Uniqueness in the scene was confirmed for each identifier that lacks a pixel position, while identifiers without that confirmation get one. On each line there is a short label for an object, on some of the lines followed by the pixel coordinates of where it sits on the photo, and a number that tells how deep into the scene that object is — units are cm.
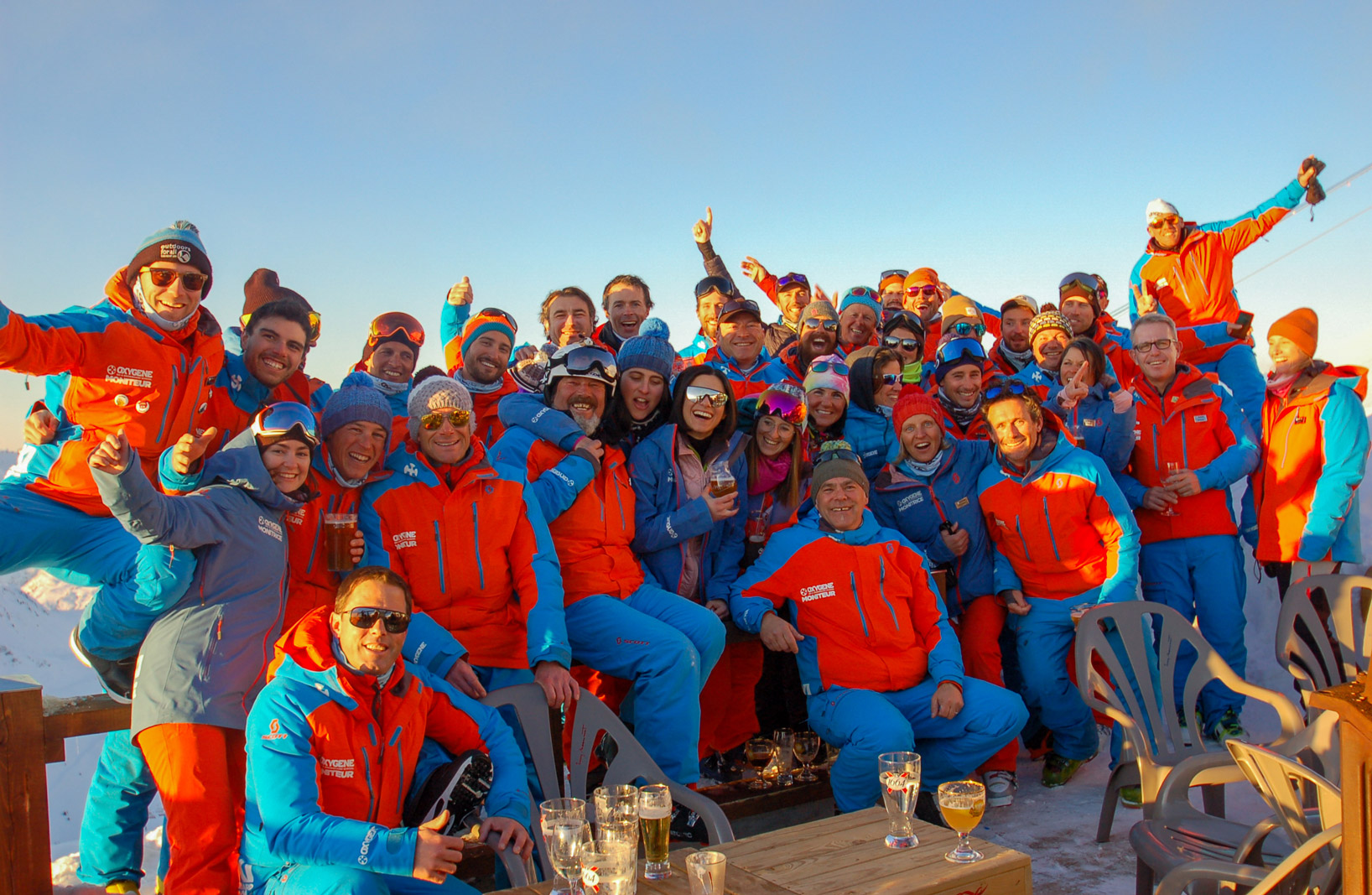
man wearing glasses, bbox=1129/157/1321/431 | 733
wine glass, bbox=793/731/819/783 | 486
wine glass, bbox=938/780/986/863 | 259
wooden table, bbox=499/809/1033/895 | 245
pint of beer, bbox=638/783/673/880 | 255
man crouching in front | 272
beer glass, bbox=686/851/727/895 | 225
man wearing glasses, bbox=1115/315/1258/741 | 569
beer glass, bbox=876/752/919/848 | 277
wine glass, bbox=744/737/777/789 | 500
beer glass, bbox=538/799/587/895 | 235
